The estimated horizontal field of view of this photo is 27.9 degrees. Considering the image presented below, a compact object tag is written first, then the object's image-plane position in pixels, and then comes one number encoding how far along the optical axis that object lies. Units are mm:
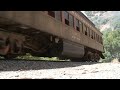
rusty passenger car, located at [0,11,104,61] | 7438
